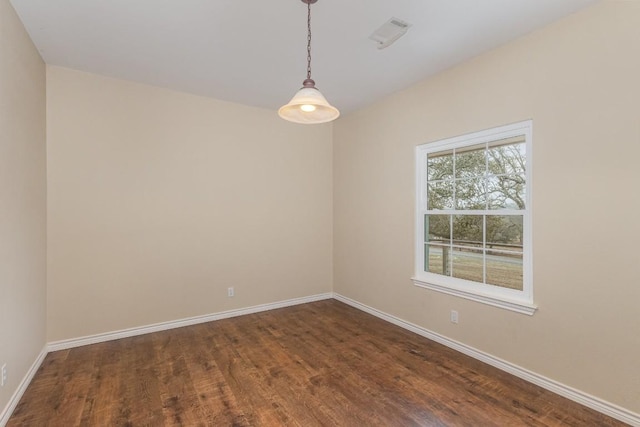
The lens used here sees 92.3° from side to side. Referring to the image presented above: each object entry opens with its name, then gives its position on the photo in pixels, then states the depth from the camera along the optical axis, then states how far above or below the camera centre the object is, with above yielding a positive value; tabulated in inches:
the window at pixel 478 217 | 102.7 -1.6
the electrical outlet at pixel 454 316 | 119.5 -40.5
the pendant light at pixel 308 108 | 73.2 +27.5
